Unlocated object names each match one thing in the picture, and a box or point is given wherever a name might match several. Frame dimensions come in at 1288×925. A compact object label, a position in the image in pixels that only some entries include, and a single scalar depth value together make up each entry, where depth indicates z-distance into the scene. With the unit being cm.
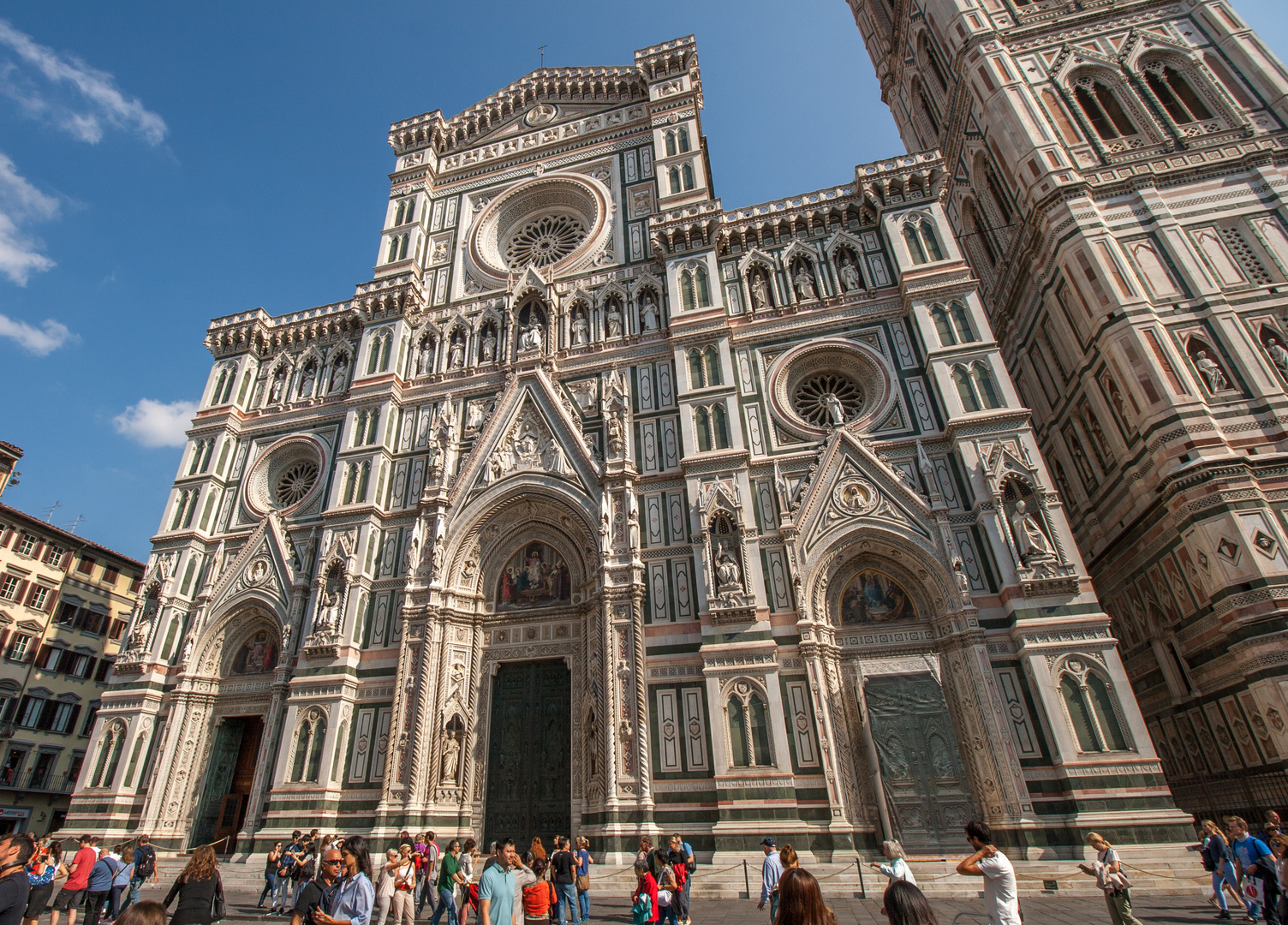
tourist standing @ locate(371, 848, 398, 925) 834
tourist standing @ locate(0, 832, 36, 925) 494
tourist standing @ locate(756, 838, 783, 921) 911
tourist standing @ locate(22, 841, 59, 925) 673
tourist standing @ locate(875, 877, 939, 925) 323
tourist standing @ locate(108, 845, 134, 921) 970
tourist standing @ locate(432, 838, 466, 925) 932
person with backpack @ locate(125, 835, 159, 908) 1201
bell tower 1379
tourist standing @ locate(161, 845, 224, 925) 532
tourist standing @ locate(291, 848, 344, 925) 529
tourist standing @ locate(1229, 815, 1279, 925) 814
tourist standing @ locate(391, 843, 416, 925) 864
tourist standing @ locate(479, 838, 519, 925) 579
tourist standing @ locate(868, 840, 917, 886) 640
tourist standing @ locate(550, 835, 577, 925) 995
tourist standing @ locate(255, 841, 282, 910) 1200
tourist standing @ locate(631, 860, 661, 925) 861
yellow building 2678
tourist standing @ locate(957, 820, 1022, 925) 502
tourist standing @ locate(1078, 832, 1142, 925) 678
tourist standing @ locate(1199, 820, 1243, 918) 916
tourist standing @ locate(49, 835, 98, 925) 905
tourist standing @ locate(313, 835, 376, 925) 534
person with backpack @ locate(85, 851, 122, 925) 914
